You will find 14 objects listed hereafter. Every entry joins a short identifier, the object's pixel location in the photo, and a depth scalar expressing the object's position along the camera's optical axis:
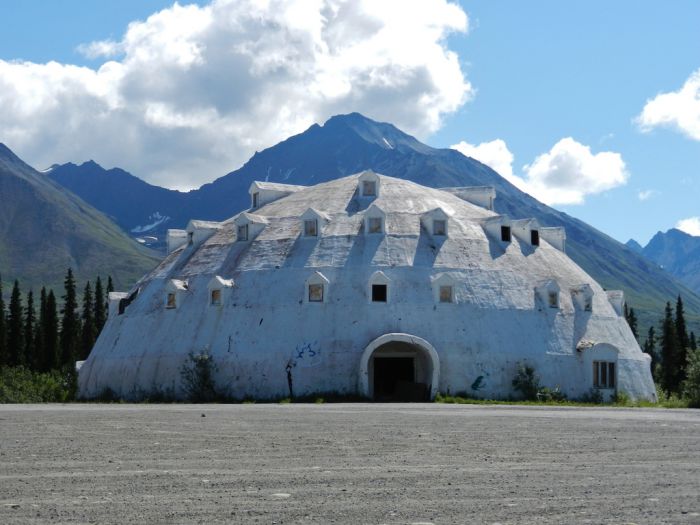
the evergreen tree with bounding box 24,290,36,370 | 120.34
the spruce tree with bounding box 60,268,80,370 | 121.43
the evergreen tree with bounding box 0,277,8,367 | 116.56
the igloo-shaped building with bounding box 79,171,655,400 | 53.03
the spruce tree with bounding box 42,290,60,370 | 119.62
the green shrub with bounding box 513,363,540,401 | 53.22
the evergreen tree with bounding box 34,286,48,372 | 119.44
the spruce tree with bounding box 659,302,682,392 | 109.38
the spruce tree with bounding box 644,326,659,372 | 133.50
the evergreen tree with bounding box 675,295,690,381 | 110.72
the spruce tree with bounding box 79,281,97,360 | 120.70
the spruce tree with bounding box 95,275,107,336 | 127.00
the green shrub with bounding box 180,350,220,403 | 52.78
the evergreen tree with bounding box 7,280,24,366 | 119.64
